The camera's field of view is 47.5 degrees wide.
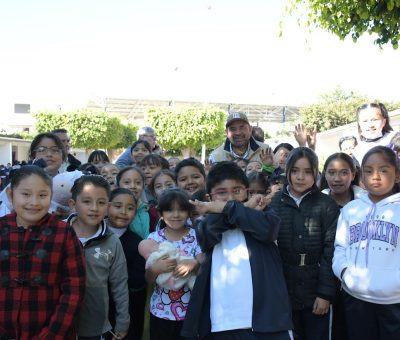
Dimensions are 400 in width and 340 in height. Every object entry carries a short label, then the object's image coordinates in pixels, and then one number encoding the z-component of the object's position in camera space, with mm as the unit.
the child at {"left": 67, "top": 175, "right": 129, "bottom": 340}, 3029
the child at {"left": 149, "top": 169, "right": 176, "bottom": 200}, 4418
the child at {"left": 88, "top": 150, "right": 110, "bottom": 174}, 6242
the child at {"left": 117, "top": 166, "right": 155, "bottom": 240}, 3843
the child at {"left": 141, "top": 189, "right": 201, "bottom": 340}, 3141
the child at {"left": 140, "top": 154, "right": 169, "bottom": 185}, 5146
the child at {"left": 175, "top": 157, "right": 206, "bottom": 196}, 4301
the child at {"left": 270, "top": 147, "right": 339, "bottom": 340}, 3227
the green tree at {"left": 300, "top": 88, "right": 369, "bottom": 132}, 39125
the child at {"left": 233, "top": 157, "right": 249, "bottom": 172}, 5191
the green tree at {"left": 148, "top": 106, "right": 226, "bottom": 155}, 35062
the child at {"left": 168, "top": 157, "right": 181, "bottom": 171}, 6945
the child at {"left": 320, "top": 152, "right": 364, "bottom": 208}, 3830
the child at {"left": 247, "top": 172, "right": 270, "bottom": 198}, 4305
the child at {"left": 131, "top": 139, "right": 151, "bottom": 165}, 5986
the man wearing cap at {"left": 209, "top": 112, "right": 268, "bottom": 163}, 5289
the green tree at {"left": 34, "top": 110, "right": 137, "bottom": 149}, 38188
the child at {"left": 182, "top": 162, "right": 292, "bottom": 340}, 2627
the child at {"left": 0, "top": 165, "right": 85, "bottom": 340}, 2604
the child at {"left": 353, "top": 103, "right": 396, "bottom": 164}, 4449
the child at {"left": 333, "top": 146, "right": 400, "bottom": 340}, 2904
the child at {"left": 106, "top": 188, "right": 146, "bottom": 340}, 3518
